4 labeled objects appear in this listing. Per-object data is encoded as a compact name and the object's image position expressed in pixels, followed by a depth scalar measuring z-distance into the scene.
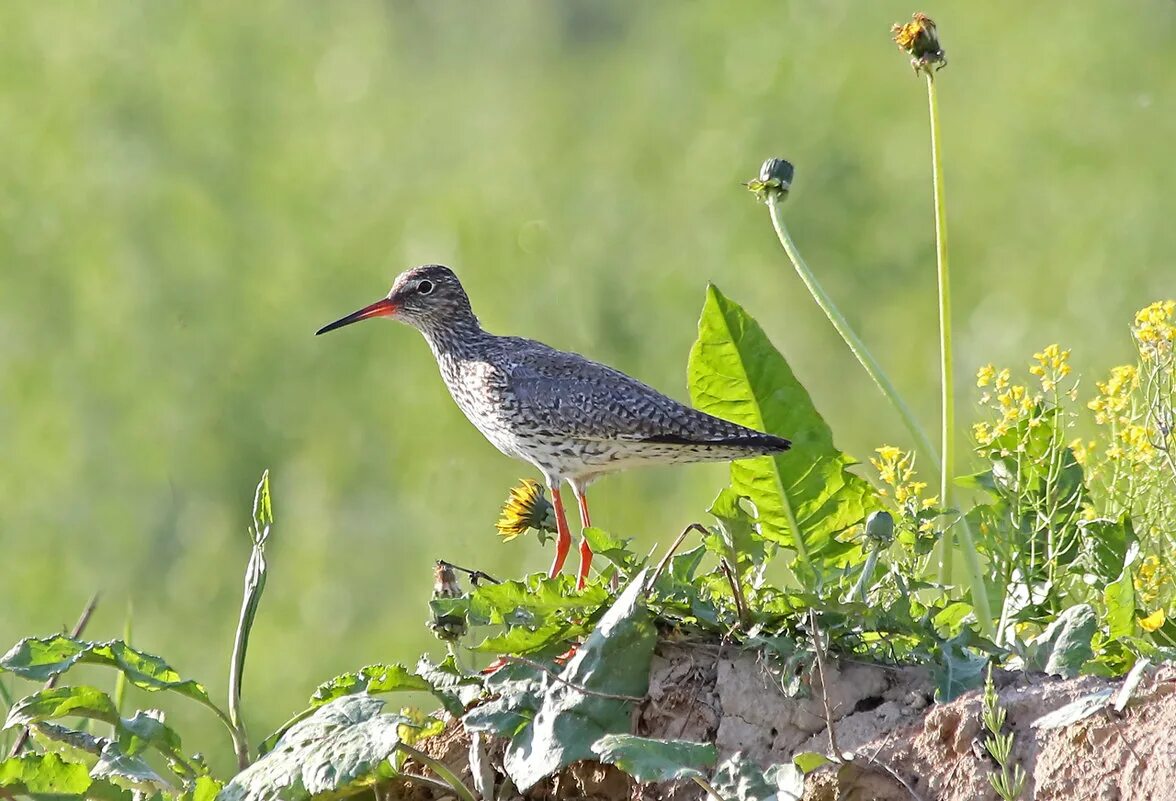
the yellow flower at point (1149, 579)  9.98
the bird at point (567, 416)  12.52
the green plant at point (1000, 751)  7.15
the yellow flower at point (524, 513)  11.17
